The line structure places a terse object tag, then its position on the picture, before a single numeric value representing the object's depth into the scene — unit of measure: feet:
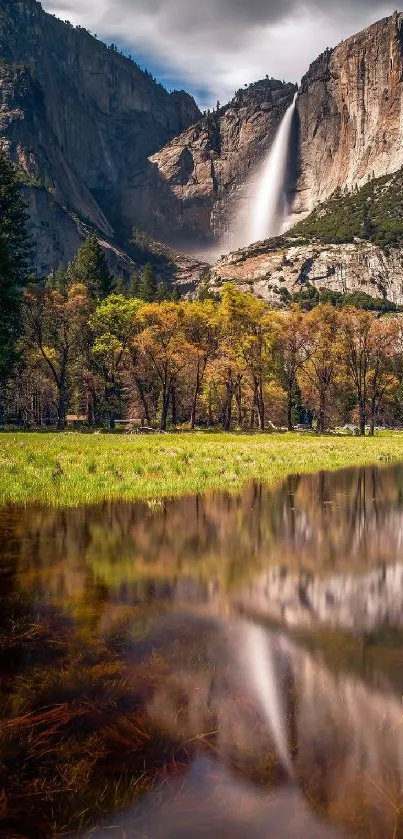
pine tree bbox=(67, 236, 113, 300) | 276.82
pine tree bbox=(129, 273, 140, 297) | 410.02
